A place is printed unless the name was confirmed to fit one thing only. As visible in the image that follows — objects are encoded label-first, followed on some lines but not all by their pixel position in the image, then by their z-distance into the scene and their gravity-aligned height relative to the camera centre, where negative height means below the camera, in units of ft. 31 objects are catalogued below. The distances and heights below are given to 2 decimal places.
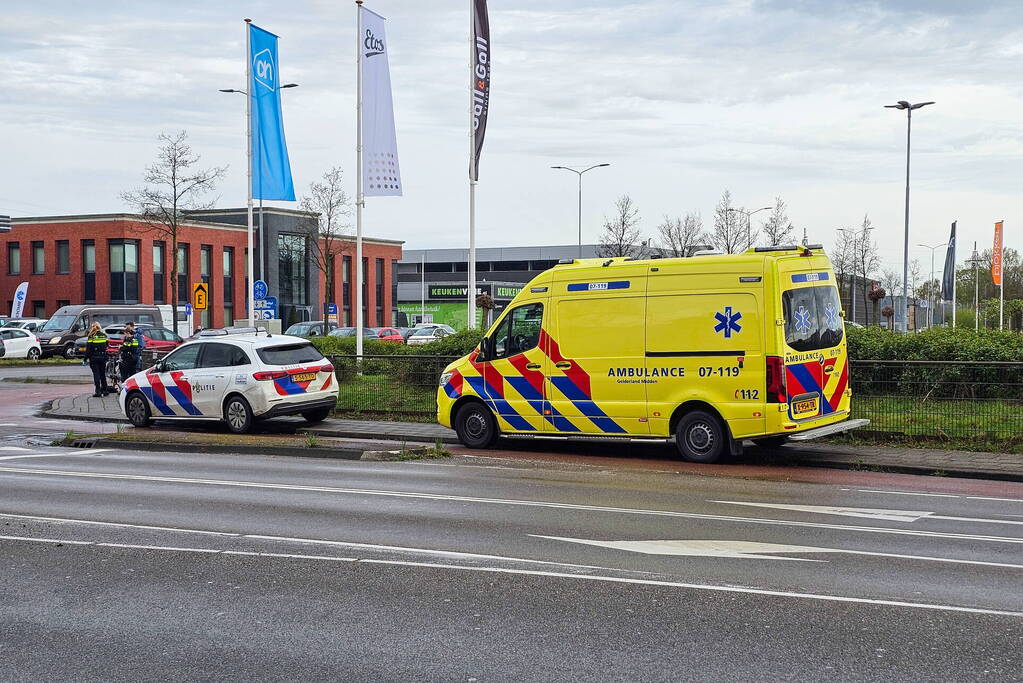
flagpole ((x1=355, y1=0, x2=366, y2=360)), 87.56 +11.92
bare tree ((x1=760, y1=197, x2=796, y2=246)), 171.94 +12.23
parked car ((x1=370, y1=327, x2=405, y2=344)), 169.78 -3.47
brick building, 234.79 +10.35
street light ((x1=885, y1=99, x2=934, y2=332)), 132.86 +22.29
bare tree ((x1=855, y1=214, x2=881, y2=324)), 192.03 +10.55
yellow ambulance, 45.06 -1.70
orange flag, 174.62 +8.25
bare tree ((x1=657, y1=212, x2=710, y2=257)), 186.80 +12.57
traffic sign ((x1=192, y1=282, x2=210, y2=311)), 112.33 +1.48
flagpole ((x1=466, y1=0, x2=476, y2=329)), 88.07 +8.03
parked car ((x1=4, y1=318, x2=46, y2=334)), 185.69 -2.11
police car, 61.72 -3.83
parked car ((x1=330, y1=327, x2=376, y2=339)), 160.44 -3.00
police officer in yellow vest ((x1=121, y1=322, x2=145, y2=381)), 91.15 -3.38
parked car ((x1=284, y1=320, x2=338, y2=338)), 171.00 -2.69
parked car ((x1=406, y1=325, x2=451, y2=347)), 174.60 -3.50
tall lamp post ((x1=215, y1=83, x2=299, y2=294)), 105.05 +22.62
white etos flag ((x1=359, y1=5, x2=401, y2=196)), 87.04 +14.56
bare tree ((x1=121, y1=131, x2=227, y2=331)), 170.60 +16.40
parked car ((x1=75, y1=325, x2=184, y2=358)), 147.43 -3.51
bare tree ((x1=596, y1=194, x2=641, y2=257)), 175.52 +11.59
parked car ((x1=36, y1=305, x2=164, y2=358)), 164.14 -1.38
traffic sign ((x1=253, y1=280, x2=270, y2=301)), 116.31 +2.08
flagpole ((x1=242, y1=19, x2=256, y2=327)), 101.30 +16.42
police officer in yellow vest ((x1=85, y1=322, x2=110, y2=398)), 86.58 -3.30
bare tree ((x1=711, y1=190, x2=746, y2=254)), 170.63 +12.36
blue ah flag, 100.63 +16.27
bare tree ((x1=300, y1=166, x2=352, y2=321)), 198.18 +17.90
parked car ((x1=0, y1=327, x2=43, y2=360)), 151.94 -4.36
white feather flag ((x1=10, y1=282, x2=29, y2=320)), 219.20 +1.87
